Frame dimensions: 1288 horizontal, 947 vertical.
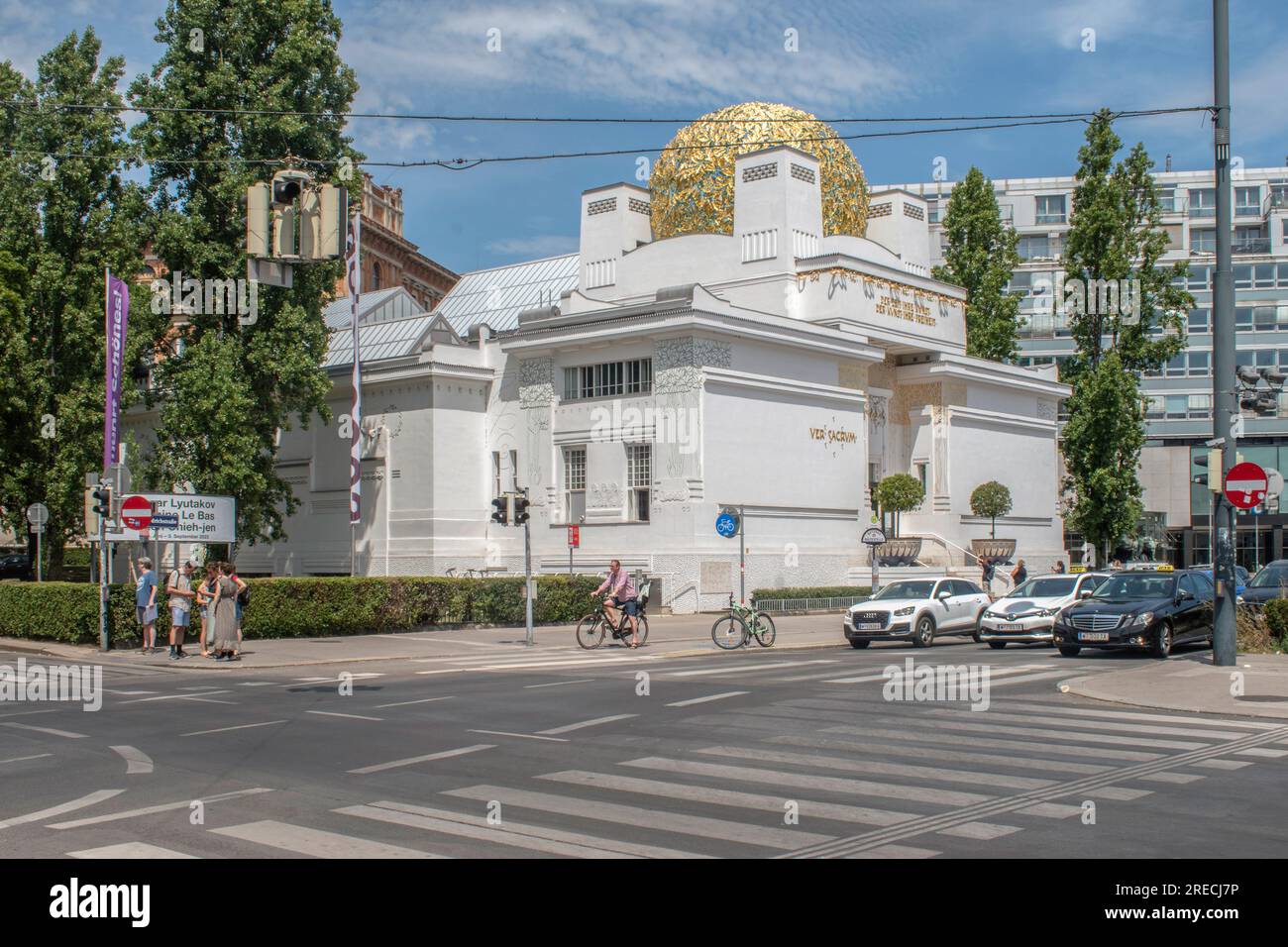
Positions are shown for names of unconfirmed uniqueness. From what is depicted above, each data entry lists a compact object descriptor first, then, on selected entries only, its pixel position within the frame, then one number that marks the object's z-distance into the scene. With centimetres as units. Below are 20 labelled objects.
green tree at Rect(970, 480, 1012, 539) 4819
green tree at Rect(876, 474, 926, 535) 4522
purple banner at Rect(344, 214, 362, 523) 3653
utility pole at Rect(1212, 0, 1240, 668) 1877
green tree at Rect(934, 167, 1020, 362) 5597
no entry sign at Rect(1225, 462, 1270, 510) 1809
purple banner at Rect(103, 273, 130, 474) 2956
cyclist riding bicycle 2752
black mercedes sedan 2220
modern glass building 7269
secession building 3991
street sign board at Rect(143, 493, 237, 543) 2805
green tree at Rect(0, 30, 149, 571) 3841
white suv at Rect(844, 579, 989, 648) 2723
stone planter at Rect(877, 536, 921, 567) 4597
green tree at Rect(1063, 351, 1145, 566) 4838
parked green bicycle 2745
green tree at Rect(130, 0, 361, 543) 3444
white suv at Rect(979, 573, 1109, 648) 2628
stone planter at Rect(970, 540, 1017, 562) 4881
